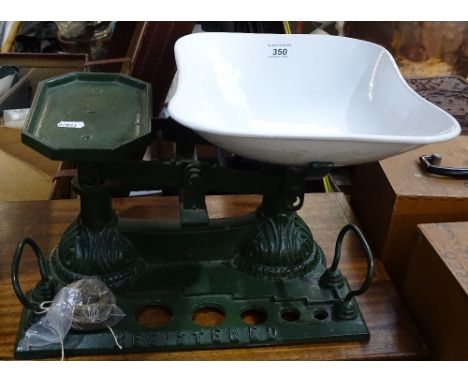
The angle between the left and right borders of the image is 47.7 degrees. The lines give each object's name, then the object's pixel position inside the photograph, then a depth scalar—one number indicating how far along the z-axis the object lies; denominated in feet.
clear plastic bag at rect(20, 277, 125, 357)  3.14
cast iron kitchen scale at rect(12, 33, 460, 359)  3.13
